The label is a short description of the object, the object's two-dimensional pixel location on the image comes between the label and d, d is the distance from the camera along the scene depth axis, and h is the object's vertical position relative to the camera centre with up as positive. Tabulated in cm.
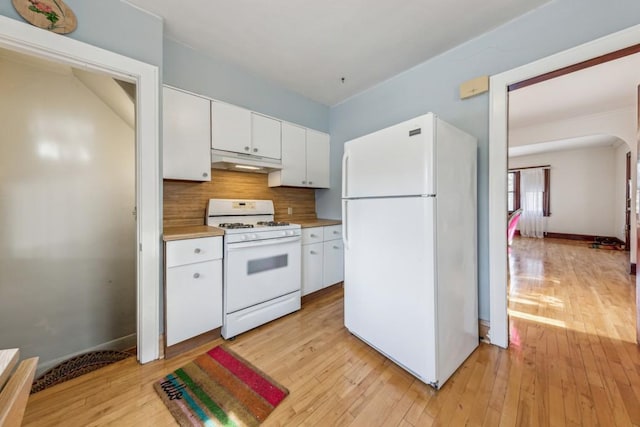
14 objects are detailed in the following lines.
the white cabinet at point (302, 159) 282 +70
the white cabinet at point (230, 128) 223 +85
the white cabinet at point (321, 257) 266 -55
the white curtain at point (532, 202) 699 +32
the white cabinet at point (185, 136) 196 +68
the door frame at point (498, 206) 185 +5
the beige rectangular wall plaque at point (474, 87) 192 +107
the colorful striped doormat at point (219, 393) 127 -111
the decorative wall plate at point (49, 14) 132 +117
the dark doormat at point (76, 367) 162 -126
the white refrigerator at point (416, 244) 145 -22
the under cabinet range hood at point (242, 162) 229 +53
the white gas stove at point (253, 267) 200 -51
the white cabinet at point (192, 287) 173 -58
